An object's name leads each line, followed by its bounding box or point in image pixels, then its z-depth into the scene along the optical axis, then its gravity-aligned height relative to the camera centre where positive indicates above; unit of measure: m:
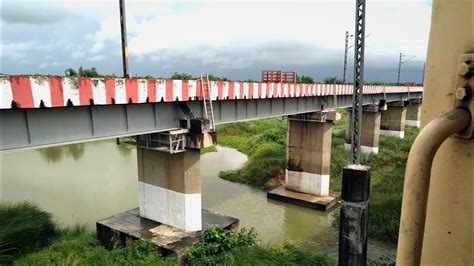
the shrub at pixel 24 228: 12.15 -5.76
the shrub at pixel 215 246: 11.00 -5.68
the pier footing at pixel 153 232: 12.04 -5.89
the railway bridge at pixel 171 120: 8.01 -1.34
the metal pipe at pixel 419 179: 1.56 -0.49
